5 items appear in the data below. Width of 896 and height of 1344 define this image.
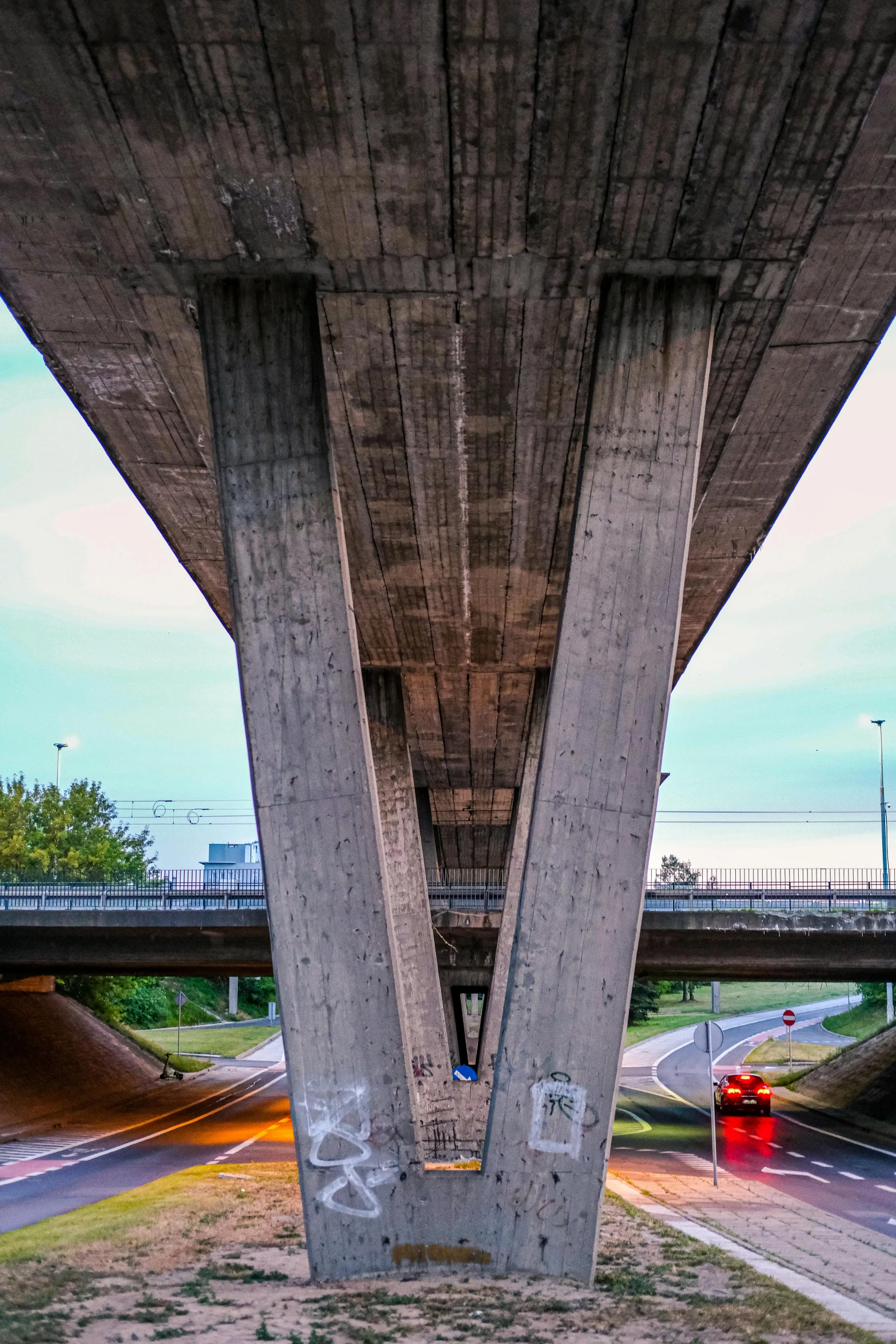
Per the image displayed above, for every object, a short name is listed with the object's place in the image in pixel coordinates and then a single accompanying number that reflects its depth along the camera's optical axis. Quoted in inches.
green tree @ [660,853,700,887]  5479.8
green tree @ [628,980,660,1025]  3373.5
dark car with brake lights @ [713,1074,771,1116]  1428.4
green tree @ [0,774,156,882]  2193.7
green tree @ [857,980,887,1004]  3053.6
